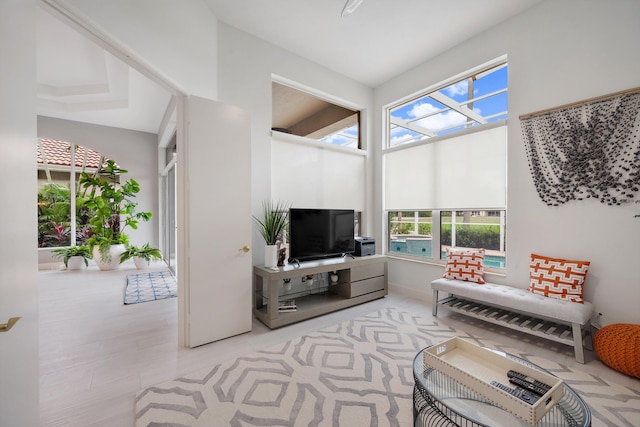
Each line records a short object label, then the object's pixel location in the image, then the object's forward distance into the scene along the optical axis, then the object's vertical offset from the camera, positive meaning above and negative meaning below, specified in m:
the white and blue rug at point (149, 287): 3.83 -1.16
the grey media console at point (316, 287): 2.87 -0.96
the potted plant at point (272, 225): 2.99 -0.14
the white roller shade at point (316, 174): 3.50 +0.54
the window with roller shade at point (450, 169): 3.18 +0.57
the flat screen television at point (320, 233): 3.22 -0.26
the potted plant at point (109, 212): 5.55 +0.04
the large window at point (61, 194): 5.81 +0.44
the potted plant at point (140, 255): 5.65 -0.86
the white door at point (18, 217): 0.99 -0.01
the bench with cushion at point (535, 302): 2.27 -0.83
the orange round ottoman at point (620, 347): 1.95 -1.01
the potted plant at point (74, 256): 5.51 -0.85
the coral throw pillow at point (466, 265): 3.12 -0.62
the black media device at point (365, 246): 3.73 -0.47
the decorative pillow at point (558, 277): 2.42 -0.61
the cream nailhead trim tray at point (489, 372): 1.17 -0.85
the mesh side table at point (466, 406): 1.21 -0.92
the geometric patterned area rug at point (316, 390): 1.60 -1.20
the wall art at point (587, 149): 2.29 +0.57
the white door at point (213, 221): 2.45 -0.07
